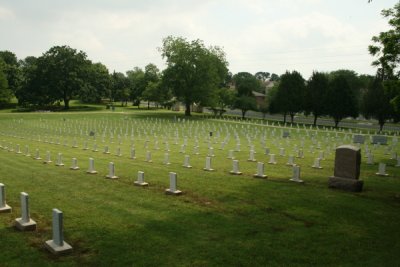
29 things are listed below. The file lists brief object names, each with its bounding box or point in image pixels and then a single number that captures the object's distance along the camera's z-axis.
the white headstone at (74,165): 15.05
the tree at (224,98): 69.52
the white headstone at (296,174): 12.06
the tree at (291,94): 54.00
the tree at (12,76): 81.06
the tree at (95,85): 76.38
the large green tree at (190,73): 64.06
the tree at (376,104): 44.25
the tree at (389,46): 13.22
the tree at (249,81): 110.25
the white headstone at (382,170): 13.96
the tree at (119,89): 93.69
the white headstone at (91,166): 14.06
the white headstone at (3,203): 8.39
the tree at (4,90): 71.50
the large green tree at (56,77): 72.38
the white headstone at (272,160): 16.85
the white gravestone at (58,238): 6.16
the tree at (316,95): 51.09
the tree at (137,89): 90.81
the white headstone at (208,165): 14.62
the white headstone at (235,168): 13.72
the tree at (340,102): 48.91
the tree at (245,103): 65.44
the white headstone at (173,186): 10.14
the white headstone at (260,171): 12.78
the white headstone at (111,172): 12.70
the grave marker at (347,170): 10.91
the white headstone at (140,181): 11.38
